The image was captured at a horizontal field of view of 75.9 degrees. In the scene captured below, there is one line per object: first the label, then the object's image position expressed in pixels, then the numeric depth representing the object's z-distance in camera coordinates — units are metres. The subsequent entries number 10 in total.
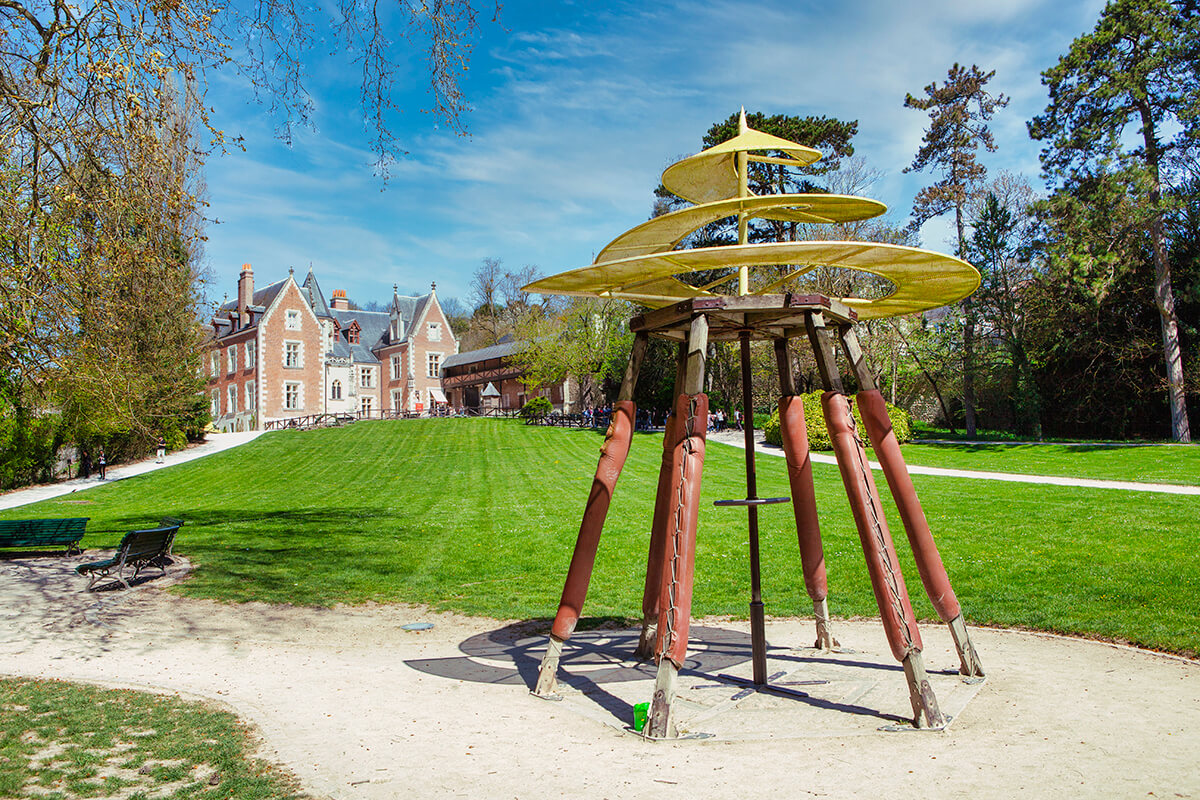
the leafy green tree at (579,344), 48.69
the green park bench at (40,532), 13.19
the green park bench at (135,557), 10.95
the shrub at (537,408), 51.72
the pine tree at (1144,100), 26.80
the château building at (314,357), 57.81
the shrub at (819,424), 29.52
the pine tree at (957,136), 35.81
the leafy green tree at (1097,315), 28.36
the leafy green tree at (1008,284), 32.94
